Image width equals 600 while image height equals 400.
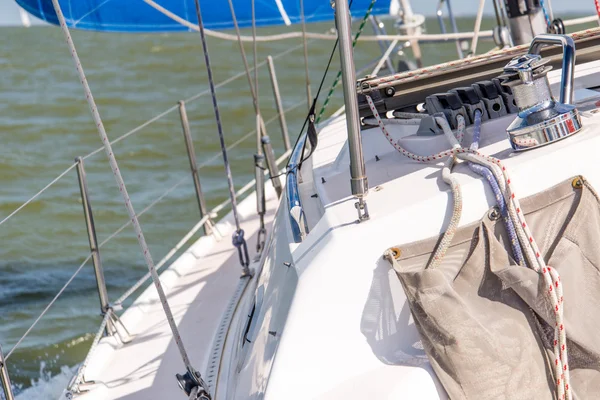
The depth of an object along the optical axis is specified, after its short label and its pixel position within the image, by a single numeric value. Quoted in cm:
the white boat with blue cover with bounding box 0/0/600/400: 244
